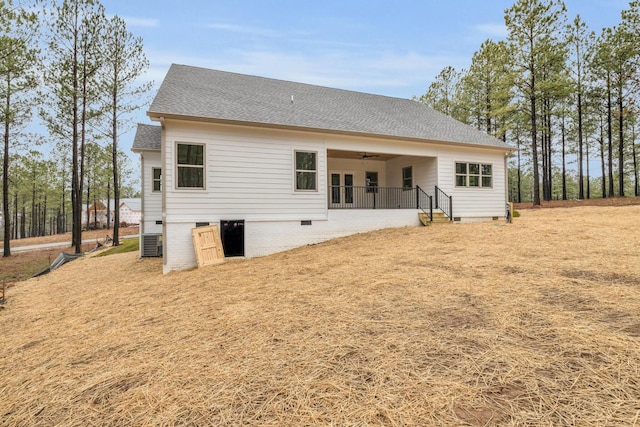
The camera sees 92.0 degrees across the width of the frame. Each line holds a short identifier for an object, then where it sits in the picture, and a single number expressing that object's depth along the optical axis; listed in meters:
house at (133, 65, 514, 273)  8.84
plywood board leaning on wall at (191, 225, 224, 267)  8.50
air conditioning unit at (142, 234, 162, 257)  12.39
